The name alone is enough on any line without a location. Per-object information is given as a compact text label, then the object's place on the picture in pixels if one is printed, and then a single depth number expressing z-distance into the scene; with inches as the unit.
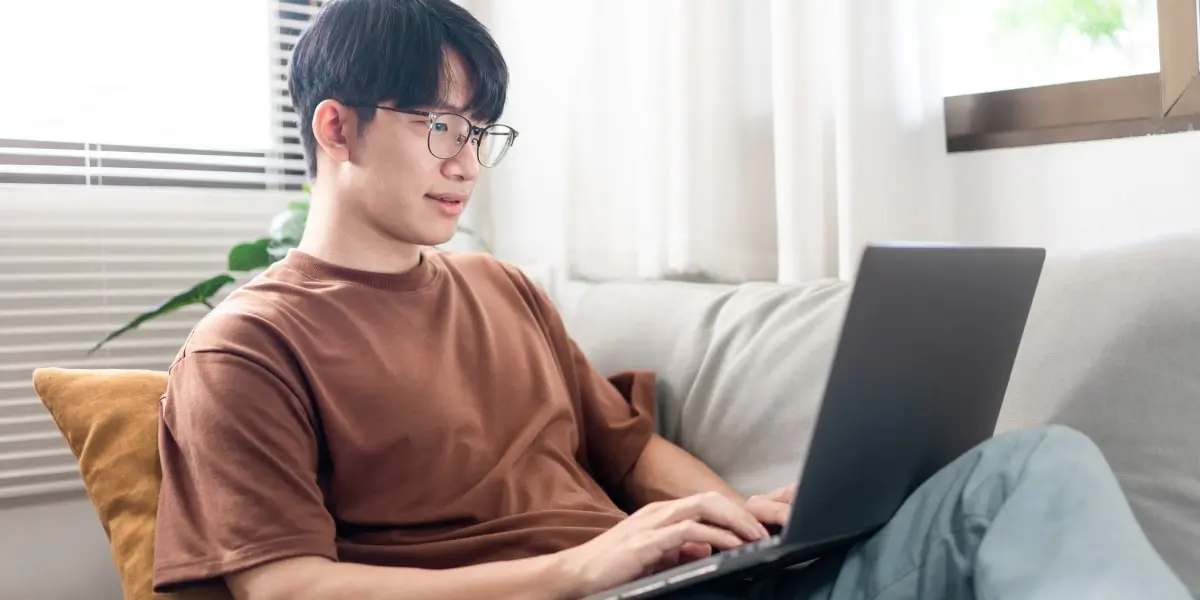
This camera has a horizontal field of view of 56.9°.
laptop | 32.0
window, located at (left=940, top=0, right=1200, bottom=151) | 54.0
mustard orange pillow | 43.3
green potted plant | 69.6
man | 33.5
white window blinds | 74.4
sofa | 37.9
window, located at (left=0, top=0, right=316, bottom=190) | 76.5
